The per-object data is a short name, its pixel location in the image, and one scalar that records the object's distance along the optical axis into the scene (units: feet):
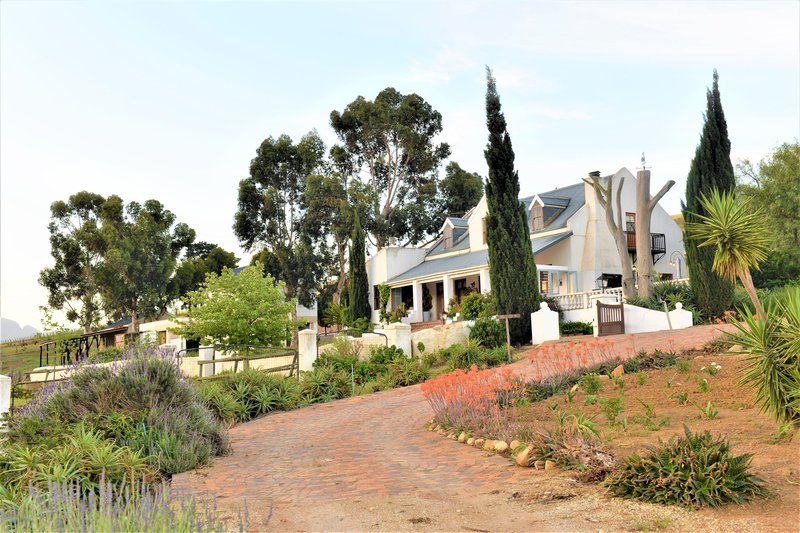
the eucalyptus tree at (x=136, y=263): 138.62
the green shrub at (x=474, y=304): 88.43
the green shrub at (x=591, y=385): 34.92
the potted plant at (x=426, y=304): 123.75
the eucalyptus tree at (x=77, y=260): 151.88
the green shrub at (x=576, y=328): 74.77
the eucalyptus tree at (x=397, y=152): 148.77
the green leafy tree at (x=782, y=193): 113.70
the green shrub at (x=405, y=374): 54.03
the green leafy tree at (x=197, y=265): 157.28
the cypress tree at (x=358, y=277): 123.34
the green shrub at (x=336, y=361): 57.88
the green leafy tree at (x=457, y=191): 156.66
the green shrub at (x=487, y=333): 66.59
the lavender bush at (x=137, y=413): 25.89
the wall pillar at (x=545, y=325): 69.87
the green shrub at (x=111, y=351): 87.85
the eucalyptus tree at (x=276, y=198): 143.33
